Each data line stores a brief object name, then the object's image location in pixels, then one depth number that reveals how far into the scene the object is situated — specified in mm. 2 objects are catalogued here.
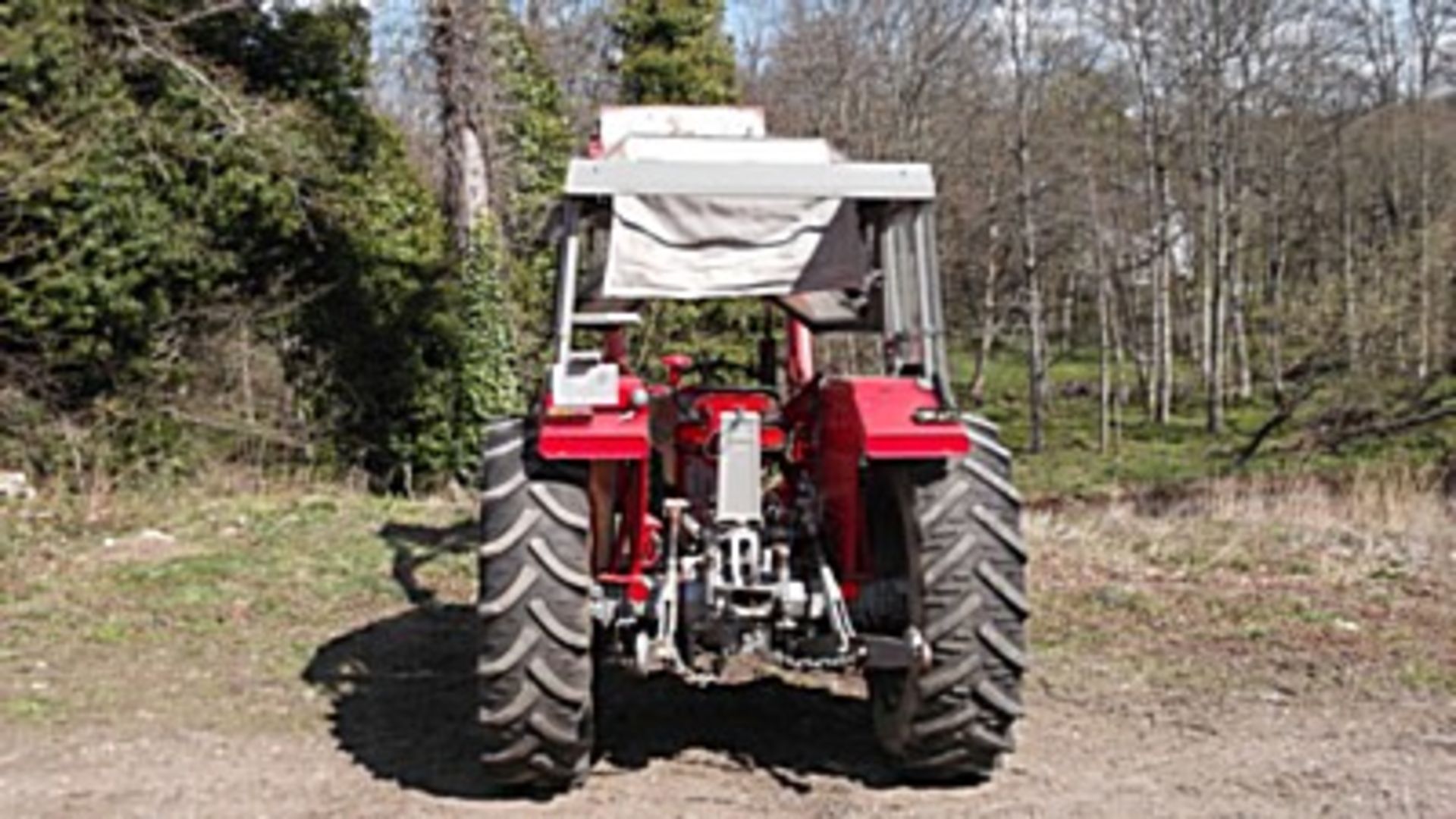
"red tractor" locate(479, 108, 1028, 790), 5742
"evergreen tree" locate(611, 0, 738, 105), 26312
